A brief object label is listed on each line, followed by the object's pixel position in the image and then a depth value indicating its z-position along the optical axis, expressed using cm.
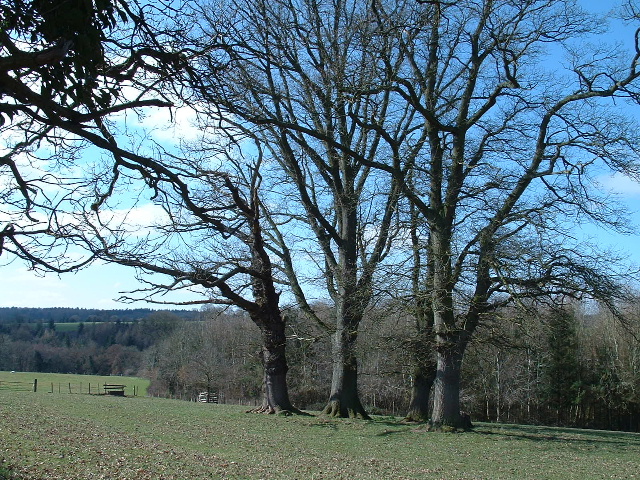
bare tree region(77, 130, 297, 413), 1777
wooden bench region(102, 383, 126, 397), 4025
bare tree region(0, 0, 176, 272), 541
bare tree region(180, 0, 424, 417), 1627
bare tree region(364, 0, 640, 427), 1580
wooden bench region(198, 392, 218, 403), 4178
